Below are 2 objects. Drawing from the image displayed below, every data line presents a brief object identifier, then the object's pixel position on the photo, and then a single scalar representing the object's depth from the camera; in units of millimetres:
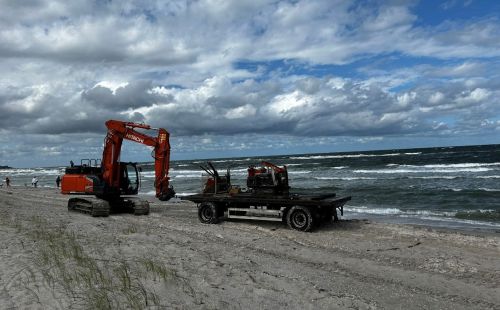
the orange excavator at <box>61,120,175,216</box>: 18000
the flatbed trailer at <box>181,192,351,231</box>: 14539
